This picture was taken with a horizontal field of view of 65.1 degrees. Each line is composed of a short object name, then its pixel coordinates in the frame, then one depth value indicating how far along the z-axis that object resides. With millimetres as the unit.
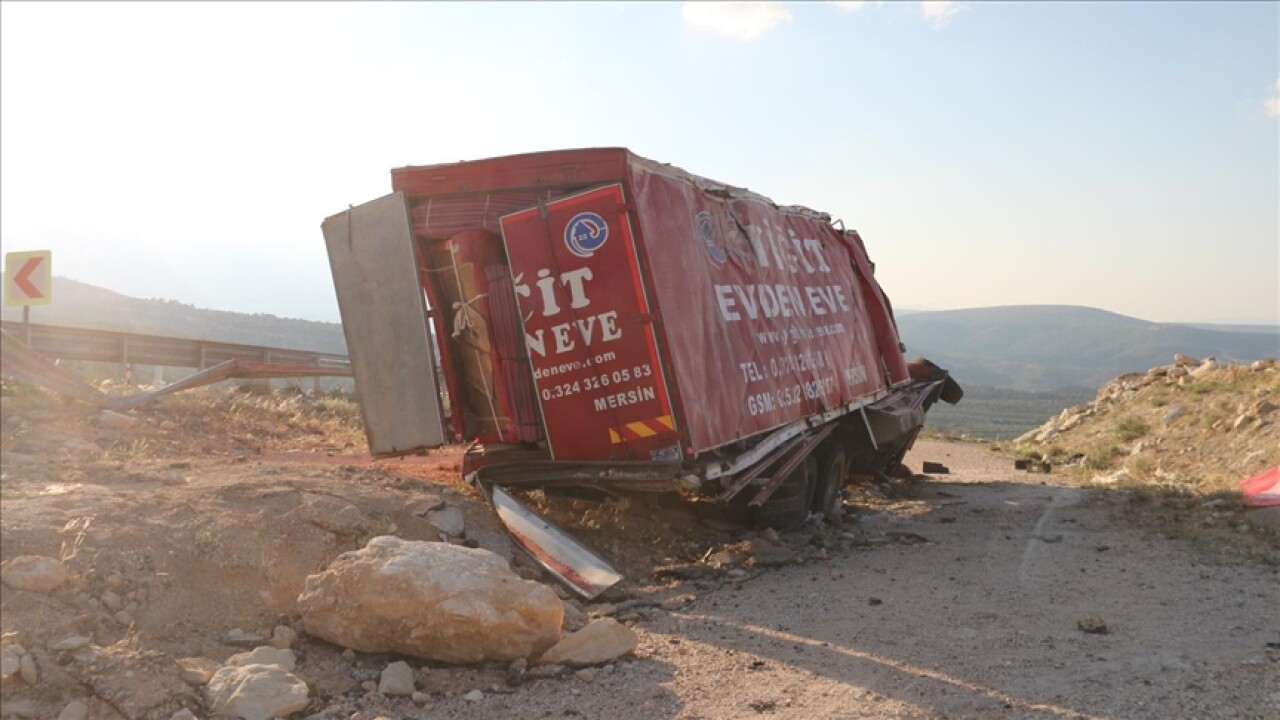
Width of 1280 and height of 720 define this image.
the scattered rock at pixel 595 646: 5469
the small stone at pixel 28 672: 4250
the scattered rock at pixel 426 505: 7492
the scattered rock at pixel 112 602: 4922
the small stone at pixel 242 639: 5133
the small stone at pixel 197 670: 4539
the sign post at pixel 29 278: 10688
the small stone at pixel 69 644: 4445
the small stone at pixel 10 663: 4203
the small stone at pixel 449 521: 7473
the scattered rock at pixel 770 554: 8080
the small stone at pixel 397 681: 4938
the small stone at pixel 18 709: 4125
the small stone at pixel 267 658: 4824
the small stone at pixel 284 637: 5215
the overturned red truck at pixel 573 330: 7445
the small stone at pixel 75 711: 4148
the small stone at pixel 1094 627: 6078
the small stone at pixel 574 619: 6148
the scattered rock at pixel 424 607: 5160
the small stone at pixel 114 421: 9359
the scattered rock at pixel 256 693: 4418
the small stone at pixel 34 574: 4723
